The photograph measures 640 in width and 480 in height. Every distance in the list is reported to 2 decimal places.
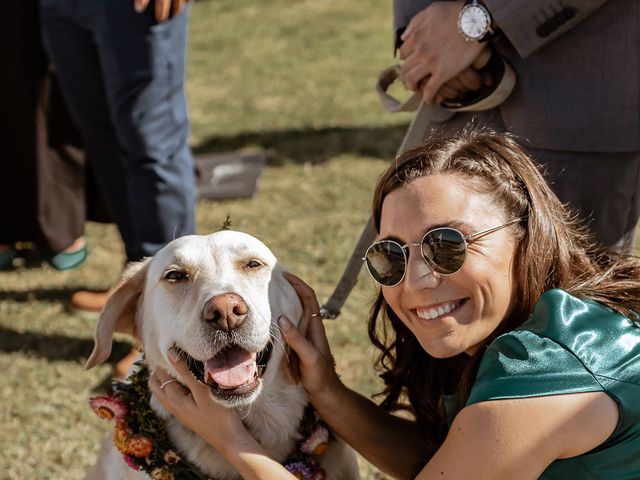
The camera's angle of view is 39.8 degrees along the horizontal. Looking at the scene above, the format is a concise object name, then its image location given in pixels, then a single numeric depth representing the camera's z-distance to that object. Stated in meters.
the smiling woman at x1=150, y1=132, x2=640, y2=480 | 1.99
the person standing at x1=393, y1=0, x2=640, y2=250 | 2.46
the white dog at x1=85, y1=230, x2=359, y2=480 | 2.39
